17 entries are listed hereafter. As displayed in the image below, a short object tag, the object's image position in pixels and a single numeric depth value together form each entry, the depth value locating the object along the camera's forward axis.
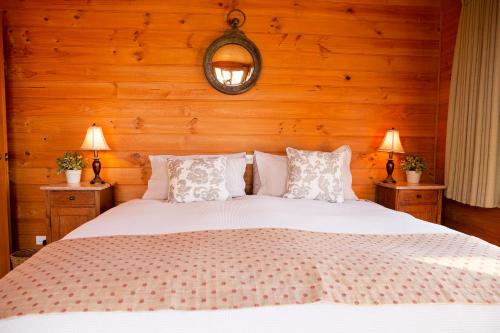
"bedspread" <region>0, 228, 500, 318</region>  1.01
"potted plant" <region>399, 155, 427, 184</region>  3.06
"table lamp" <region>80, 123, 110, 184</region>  2.81
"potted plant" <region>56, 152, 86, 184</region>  2.81
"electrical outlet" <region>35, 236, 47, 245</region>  3.03
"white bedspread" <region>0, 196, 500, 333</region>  0.95
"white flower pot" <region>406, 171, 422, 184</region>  3.06
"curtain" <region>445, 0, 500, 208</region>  2.57
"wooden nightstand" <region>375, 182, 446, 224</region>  2.90
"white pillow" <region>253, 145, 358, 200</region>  2.73
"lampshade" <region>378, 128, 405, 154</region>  3.01
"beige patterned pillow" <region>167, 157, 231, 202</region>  2.44
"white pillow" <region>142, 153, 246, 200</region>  2.68
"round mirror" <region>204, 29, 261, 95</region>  3.00
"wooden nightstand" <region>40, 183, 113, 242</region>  2.69
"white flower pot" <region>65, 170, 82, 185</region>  2.81
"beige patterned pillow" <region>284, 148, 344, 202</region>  2.54
